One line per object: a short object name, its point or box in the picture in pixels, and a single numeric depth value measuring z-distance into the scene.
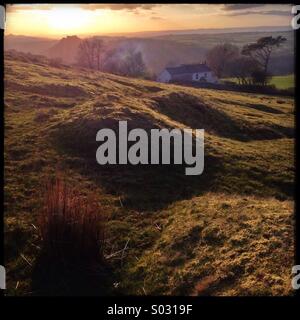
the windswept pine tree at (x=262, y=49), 58.25
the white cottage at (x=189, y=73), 73.69
